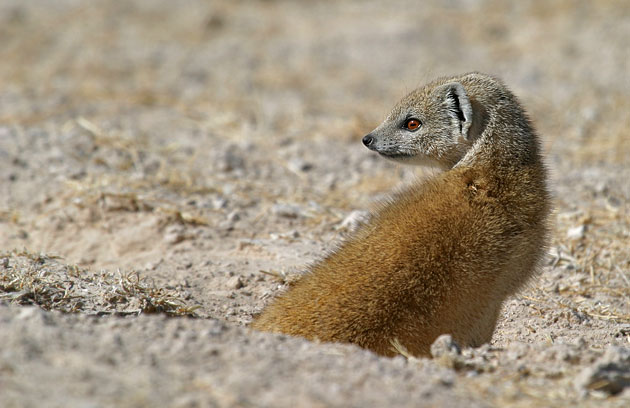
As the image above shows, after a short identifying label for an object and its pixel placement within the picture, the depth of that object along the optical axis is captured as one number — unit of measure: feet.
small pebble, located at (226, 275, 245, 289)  26.40
